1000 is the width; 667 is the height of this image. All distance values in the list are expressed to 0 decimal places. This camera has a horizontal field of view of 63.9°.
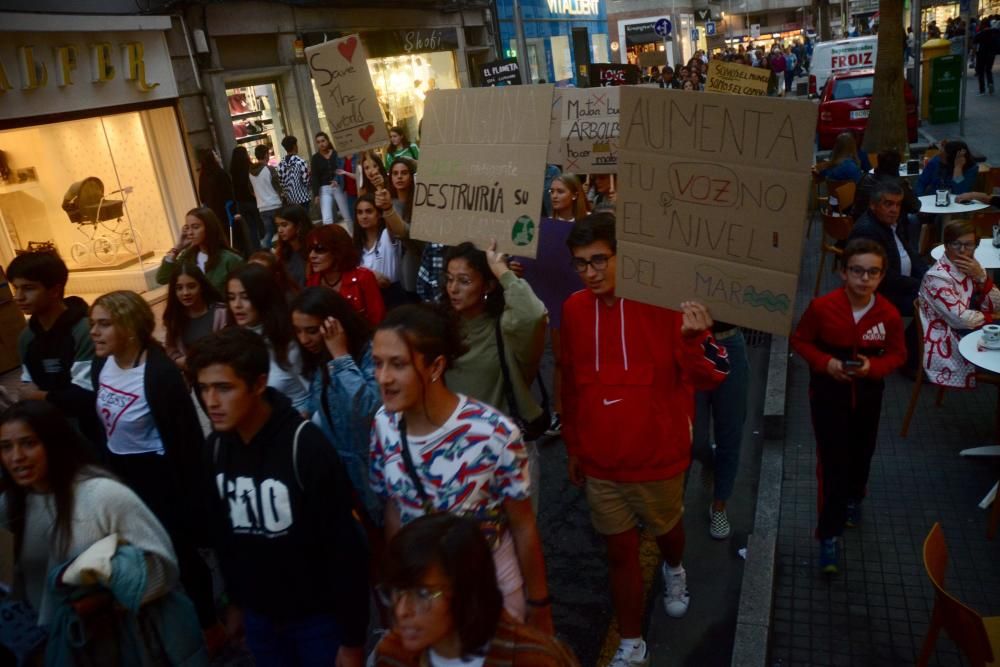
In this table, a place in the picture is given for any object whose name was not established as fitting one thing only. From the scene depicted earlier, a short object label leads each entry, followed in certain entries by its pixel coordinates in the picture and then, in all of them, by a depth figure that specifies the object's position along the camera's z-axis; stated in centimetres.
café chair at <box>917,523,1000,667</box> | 260
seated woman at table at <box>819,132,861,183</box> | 973
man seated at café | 553
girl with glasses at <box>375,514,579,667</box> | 187
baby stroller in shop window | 1089
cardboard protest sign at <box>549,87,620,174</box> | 698
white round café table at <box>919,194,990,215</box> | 788
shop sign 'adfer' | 957
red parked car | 1633
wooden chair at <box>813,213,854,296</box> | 800
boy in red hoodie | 325
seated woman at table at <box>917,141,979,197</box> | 877
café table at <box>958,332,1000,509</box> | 438
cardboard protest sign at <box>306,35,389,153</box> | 647
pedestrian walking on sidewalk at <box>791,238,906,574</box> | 377
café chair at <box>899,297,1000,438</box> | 537
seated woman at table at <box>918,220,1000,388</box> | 500
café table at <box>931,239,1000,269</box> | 597
